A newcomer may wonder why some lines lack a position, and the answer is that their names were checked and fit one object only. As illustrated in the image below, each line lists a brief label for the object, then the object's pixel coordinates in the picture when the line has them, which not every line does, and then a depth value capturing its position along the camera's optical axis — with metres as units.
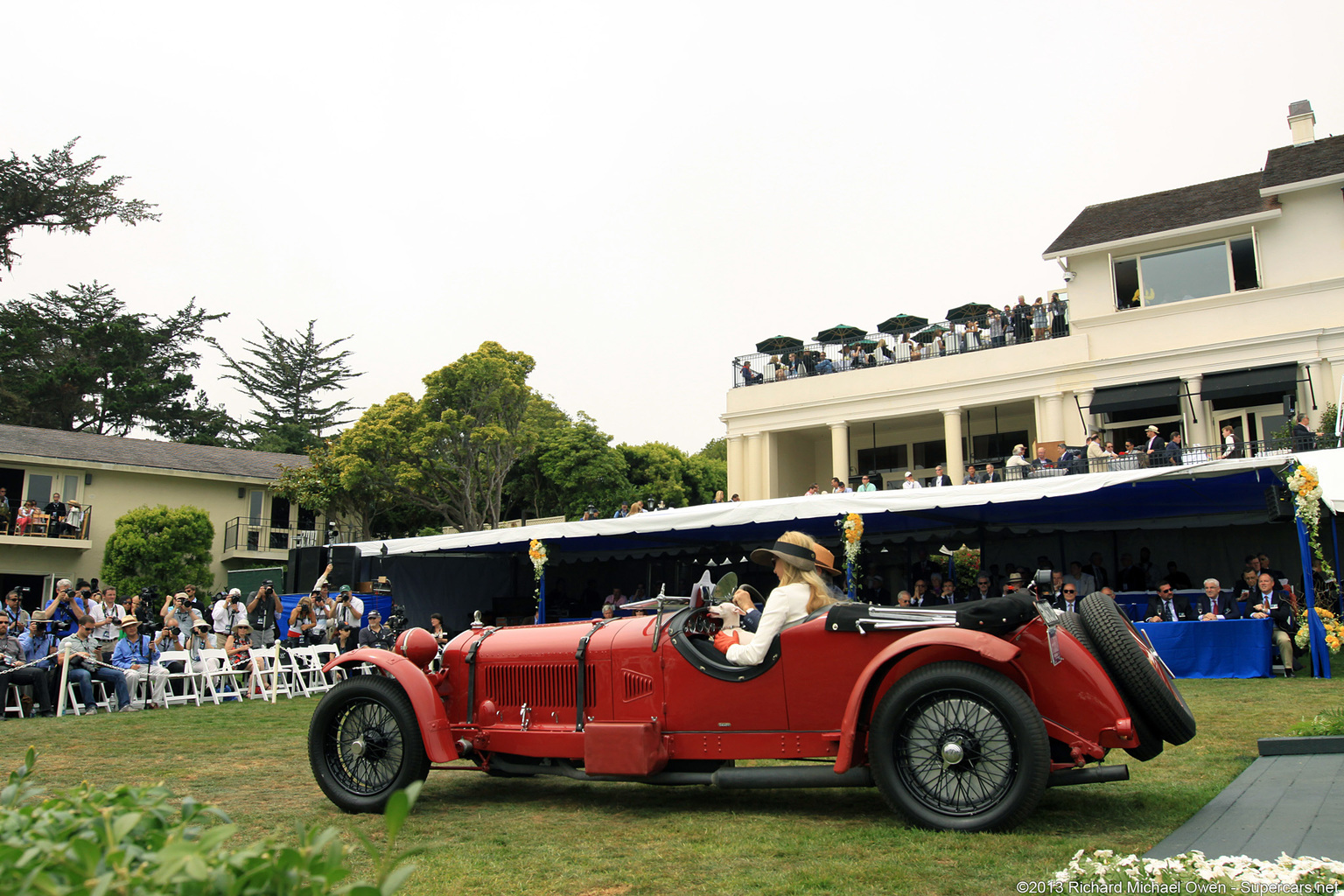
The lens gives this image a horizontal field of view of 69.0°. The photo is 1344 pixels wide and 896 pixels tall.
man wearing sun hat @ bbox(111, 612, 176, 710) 12.99
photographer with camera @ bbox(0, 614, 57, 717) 11.92
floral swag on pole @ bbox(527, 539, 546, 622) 17.98
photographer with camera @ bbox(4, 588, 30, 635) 12.88
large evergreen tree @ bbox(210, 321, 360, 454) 54.09
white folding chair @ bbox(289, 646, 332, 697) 14.75
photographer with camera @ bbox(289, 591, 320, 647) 16.66
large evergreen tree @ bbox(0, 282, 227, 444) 43.19
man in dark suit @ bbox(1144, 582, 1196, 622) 14.39
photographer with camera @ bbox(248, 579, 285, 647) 15.45
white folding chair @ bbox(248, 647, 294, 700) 13.94
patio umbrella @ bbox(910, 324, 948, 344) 28.38
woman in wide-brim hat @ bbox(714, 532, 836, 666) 5.13
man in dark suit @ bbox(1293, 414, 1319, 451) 18.28
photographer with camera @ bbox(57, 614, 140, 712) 12.52
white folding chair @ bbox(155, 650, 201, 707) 13.30
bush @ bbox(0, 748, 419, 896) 1.30
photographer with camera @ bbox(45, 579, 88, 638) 13.10
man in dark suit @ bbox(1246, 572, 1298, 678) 12.34
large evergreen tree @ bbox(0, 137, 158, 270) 34.44
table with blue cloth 12.27
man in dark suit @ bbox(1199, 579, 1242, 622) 13.79
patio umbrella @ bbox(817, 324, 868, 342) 30.28
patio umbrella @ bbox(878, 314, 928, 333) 28.81
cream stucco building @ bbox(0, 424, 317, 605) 31.67
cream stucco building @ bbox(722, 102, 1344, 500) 23.33
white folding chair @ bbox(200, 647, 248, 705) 13.80
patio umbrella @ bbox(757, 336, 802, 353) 31.59
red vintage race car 4.50
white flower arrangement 2.98
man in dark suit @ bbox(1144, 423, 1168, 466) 19.00
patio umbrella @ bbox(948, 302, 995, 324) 28.22
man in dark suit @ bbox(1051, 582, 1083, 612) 13.99
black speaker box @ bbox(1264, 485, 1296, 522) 12.20
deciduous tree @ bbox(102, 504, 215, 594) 31.08
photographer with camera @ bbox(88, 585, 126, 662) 13.53
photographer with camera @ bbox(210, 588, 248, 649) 15.65
